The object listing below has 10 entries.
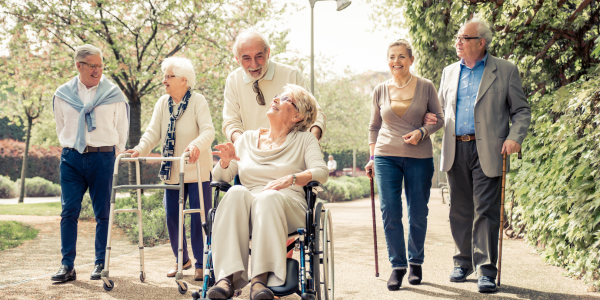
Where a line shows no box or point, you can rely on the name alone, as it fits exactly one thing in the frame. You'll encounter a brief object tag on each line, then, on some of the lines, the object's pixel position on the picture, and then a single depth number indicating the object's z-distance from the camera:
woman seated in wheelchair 2.79
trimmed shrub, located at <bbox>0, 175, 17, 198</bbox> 18.88
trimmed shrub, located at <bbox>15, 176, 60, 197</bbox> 20.17
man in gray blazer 4.07
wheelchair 2.79
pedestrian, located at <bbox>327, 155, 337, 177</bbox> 23.79
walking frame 3.64
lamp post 12.77
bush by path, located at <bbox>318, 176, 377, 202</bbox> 18.58
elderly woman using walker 4.62
